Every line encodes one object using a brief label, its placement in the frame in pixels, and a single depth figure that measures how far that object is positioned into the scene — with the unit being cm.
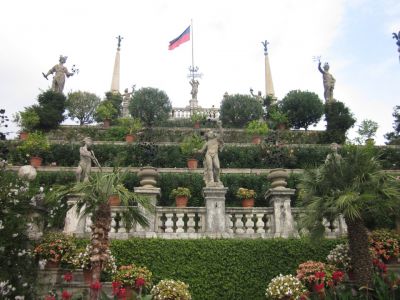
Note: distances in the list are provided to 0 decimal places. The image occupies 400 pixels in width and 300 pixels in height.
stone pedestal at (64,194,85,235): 1120
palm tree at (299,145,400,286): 885
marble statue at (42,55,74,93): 2955
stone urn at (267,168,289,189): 1198
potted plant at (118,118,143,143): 2517
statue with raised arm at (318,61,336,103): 3095
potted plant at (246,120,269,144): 2650
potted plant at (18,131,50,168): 2123
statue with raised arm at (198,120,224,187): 1238
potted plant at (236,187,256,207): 1387
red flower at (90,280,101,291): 722
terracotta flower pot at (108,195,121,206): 1281
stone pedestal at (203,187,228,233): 1140
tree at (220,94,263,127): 3372
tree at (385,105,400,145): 3206
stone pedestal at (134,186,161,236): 1127
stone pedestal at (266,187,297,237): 1137
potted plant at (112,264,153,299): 916
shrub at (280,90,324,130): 3253
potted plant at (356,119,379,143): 3002
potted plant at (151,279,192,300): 866
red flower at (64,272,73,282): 832
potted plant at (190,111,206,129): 3017
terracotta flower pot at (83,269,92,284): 945
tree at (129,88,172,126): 3316
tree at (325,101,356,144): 2731
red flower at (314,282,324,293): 807
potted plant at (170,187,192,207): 1314
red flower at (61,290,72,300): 717
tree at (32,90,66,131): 2780
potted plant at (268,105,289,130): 3038
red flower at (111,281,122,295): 759
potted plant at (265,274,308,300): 887
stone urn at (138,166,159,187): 1206
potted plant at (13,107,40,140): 2647
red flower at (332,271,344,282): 852
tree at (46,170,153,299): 814
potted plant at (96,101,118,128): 3074
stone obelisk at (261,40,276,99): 4205
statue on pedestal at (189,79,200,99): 4088
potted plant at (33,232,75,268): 974
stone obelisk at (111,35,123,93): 4256
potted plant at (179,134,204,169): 2147
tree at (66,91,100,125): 4003
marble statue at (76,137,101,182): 1277
